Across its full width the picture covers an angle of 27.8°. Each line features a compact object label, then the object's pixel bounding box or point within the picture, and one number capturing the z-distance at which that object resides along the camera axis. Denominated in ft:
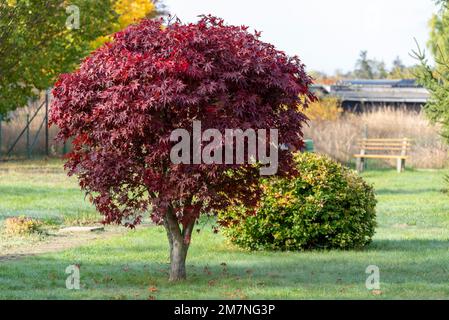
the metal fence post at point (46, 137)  117.29
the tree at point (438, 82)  66.54
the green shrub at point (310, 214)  45.01
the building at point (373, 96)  148.36
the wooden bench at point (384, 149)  108.27
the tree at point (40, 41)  98.58
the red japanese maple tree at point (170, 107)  33.73
